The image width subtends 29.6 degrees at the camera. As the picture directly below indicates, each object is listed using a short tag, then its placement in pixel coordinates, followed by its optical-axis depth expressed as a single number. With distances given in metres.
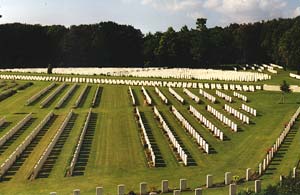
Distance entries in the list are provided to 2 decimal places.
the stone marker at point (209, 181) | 22.67
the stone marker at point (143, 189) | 21.23
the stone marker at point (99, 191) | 18.91
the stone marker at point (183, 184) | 22.02
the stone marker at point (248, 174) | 24.16
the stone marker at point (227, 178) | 22.83
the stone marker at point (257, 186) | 19.37
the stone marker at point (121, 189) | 19.86
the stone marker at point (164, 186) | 21.95
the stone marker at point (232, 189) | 18.84
